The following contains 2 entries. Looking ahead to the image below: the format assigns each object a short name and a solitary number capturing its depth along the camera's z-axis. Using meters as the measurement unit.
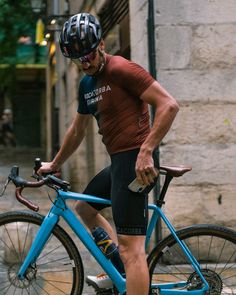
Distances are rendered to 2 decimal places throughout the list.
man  6.21
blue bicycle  6.70
